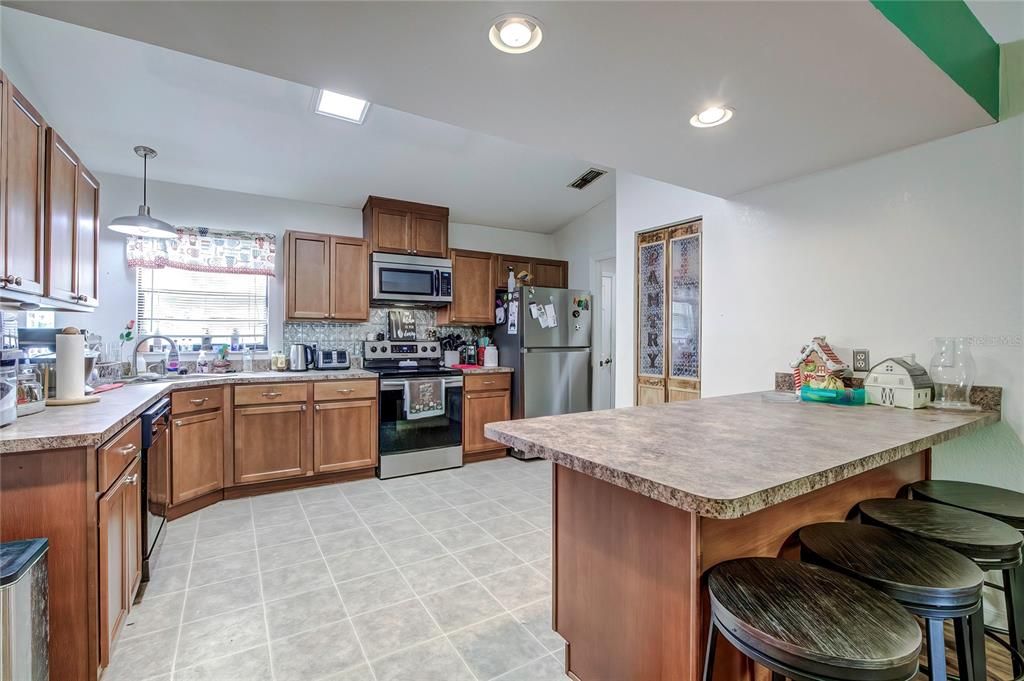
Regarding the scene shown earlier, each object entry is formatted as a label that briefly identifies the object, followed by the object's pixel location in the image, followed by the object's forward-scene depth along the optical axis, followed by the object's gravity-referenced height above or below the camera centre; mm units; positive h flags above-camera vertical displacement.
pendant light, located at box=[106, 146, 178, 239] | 2604 +737
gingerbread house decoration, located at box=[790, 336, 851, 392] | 2072 -121
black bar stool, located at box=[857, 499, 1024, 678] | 1120 -522
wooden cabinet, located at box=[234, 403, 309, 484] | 3178 -744
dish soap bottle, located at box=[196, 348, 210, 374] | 3417 -149
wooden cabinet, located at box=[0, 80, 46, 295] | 1417 +543
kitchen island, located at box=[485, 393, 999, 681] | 948 -442
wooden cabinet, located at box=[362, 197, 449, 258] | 3955 +1122
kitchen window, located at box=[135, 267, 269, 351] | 3396 +326
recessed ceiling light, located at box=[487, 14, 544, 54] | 1140 +864
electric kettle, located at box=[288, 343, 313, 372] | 3648 -110
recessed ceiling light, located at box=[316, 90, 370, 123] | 2824 +1614
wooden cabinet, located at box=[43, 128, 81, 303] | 1734 +553
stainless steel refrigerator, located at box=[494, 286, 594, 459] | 4328 -70
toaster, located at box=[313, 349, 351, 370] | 3797 -134
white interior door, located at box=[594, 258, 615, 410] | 5020 +50
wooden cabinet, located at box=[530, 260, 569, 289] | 5044 +842
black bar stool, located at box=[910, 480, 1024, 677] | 1315 -525
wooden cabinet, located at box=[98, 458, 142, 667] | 1452 -793
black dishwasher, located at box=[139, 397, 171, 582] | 1993 -637
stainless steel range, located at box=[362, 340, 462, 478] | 3676 -618
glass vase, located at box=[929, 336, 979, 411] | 1822 -131
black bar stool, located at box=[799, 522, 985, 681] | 929 -528
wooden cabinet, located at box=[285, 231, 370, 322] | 3650 +592
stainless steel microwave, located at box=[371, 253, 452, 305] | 3928 +609
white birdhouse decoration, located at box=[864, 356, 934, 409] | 1821 -182
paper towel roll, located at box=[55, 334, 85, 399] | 1841 -95
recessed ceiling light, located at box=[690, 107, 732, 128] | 1628 +883
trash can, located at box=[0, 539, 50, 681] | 1072 -716
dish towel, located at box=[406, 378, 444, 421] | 3723 -472
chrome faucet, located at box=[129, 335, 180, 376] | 3031 -85
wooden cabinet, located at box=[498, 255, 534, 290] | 4711 +885
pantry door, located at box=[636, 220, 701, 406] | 3008 +217
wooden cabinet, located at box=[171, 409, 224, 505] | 2791 -748
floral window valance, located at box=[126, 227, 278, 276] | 3287 +759
